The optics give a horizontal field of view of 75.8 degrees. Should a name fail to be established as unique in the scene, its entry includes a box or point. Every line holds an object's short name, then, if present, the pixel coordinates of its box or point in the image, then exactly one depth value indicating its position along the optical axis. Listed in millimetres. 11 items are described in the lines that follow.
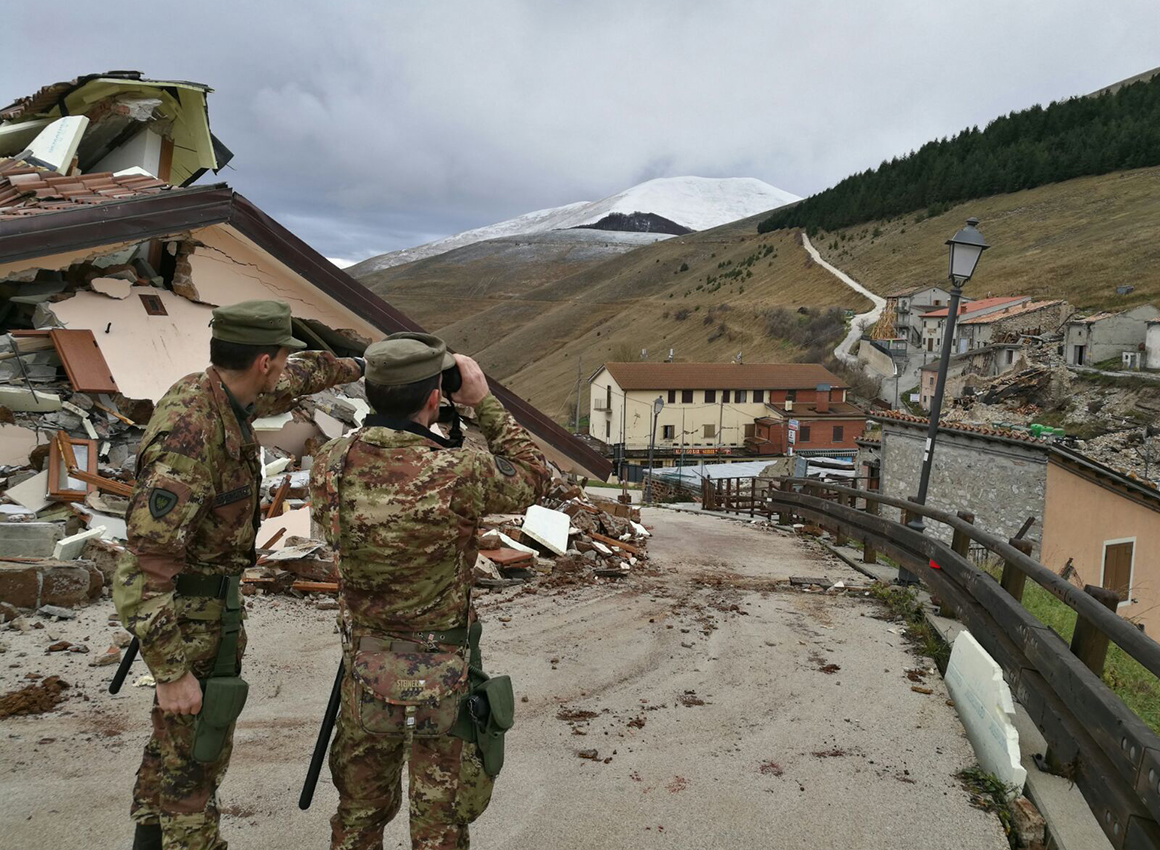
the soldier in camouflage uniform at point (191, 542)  2541
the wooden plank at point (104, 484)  6109
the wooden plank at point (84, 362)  6387
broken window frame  6004
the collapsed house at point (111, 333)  5820
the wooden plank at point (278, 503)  6902
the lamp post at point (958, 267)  9062
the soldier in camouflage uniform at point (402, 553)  2576
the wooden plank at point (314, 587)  6230
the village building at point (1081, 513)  18484
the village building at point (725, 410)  55250
